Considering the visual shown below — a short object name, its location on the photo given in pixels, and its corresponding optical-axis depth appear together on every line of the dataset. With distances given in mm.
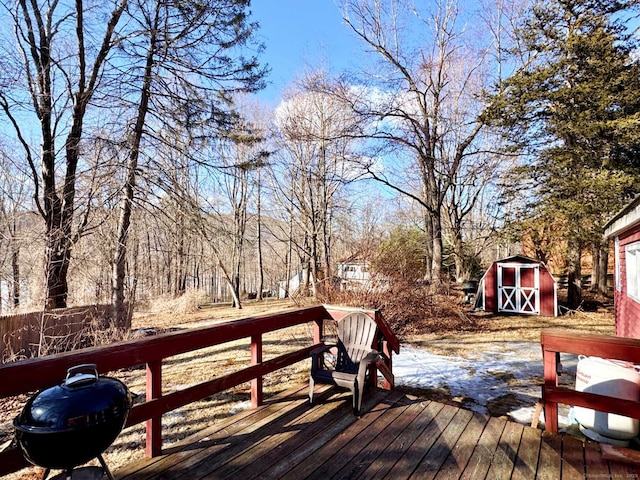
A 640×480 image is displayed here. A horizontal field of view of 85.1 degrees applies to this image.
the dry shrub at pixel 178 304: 13984
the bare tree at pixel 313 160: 15389
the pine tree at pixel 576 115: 9617
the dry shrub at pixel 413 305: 7648
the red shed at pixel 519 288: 11023
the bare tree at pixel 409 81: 11969
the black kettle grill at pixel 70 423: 1451
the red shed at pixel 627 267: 5281
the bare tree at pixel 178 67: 7283
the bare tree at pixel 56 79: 7117
